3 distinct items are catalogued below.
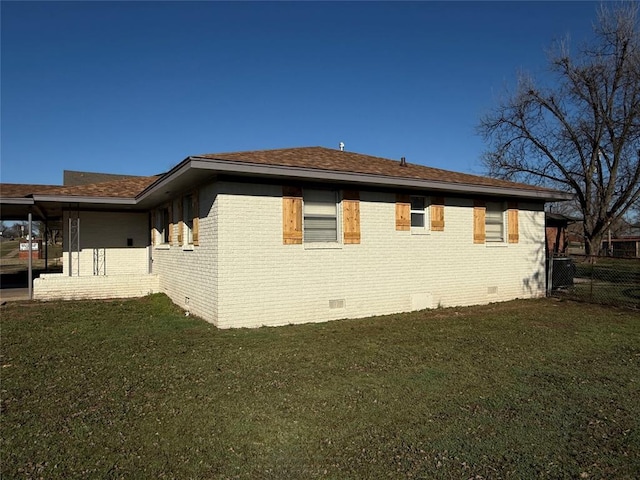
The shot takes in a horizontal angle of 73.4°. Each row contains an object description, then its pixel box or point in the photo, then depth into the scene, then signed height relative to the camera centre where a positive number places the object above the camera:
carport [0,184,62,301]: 11.78 +1.14
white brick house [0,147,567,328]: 7.97 +0.04
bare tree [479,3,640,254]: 22.14 +5.64
